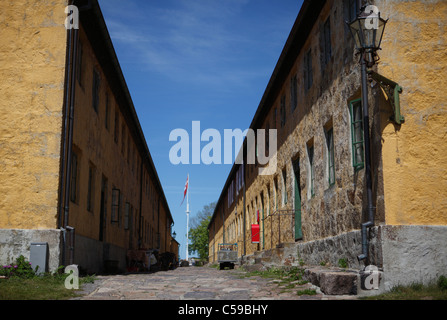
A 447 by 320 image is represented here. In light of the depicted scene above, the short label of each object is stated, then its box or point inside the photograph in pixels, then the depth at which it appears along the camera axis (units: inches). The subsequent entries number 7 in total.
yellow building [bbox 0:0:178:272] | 410.3
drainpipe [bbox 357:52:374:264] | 325.7
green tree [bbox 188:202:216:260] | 3678.6
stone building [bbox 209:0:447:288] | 315.3
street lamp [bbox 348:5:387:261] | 316.5
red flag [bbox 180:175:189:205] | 2610.7
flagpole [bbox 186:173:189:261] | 2673.5
